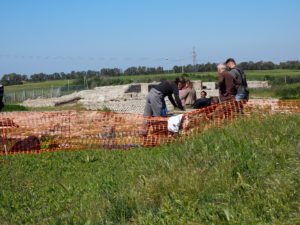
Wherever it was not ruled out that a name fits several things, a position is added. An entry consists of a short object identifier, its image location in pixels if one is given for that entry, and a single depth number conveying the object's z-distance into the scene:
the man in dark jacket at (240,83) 10.50
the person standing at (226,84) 10.55
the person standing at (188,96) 17.30
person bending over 10.87
